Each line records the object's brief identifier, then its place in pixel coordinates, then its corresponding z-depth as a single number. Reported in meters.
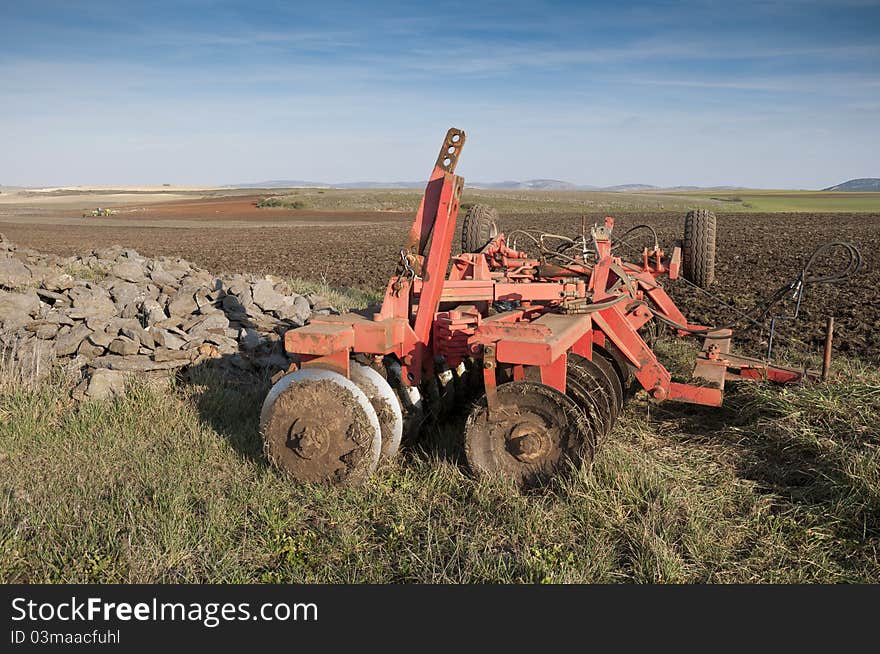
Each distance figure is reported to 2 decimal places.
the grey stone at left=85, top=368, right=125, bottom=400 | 6.10
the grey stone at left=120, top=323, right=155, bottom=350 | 6.98
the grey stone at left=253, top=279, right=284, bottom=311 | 8.72
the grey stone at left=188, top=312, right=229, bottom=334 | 7.52
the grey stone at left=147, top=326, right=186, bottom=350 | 7.04
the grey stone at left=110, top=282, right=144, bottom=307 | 8.20
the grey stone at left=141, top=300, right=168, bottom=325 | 7.60
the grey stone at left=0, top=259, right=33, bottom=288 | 8.21
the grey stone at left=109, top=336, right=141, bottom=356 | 6.82
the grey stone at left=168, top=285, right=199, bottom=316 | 8.04
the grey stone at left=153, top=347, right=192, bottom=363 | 6.74
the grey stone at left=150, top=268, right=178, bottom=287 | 9.07
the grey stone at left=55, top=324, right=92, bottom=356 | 6.88
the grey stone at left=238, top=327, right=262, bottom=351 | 7.59
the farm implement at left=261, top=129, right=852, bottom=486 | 4.59
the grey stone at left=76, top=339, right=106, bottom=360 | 6.87
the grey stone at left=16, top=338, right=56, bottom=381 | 6.34
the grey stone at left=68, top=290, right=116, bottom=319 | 7.55
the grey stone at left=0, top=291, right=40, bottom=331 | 7.18
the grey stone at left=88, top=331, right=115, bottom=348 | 6.95
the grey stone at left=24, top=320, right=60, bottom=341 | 7.11
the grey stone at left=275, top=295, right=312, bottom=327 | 8.77
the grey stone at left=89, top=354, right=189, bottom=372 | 6.58
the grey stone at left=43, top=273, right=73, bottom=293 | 8.18
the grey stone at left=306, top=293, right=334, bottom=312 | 9.77
